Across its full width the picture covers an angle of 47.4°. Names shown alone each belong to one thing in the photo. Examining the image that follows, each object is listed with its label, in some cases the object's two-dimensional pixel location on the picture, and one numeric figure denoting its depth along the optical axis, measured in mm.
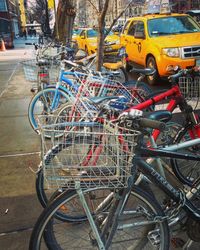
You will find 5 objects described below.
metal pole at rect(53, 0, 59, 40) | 9477
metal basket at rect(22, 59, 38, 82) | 3911
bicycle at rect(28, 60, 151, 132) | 3329
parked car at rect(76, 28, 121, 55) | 11286
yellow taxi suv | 5868
